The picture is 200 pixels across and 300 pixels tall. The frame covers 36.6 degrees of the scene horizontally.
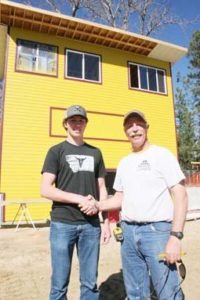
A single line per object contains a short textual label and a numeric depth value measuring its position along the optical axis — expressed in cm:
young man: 297
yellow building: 1258
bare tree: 2342
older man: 248
